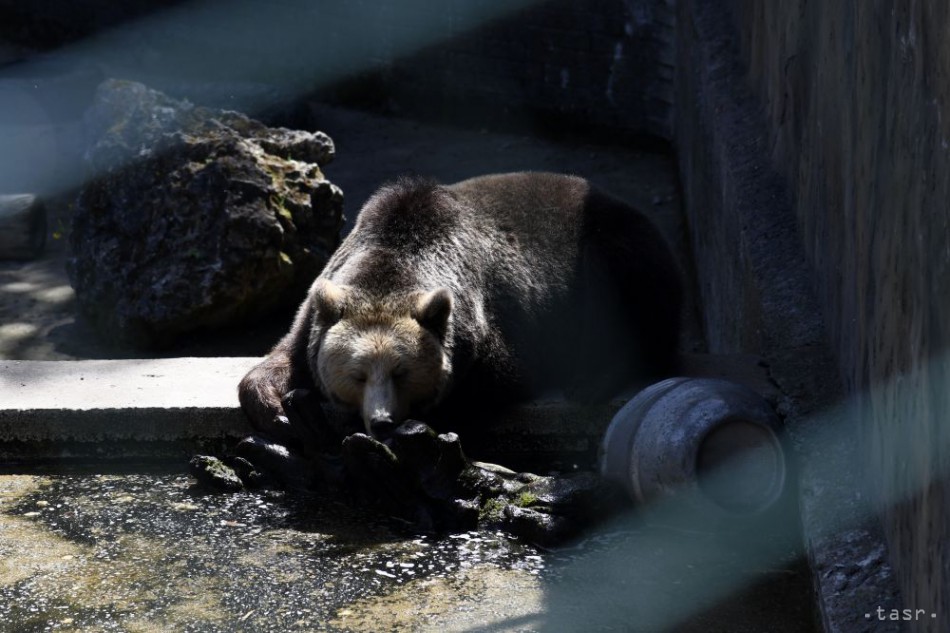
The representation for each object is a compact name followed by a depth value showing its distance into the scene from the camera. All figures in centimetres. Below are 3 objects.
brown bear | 934
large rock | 1417
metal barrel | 756
